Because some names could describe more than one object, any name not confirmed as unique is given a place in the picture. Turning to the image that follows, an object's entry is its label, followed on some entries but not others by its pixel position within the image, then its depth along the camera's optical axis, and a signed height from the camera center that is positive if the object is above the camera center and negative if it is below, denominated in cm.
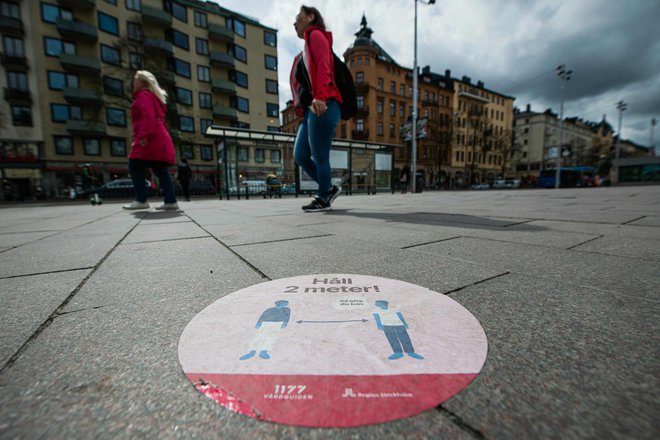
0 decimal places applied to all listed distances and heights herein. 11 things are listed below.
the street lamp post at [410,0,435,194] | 1720 +351
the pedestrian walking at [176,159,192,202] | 1027 +40
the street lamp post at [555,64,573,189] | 2914 +1085
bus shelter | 1055 +89
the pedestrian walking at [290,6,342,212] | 335 +104
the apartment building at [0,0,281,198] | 2306 +864
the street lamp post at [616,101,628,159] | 4662 +1208
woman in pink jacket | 430 +69
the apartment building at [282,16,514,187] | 3694 +1007
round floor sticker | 44 -31
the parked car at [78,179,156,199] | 1636 -23
